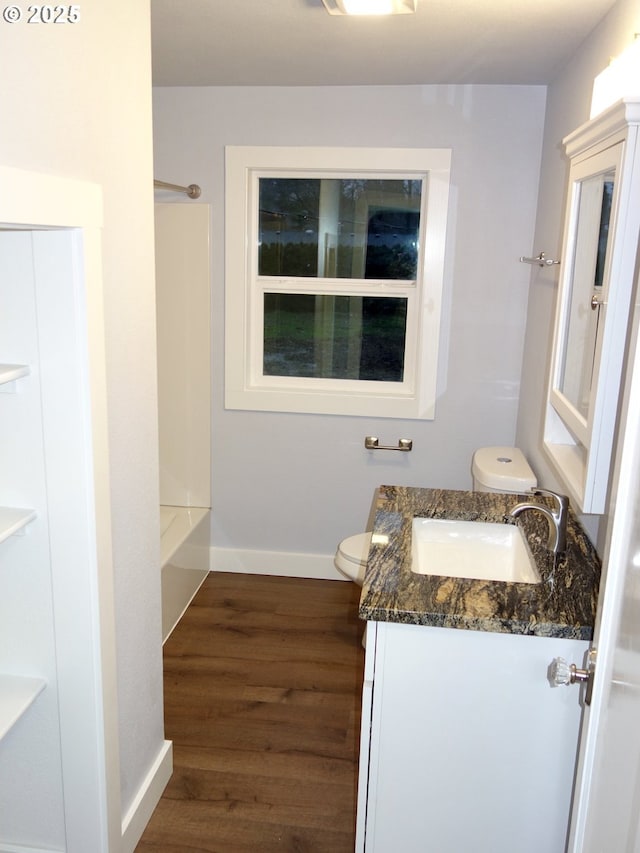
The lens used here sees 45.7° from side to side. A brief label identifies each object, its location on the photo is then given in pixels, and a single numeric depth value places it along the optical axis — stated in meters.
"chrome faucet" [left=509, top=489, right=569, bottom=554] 1.99
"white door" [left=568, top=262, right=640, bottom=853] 1.06
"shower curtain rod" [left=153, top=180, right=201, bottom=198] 3.23
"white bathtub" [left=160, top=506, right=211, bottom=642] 3.29
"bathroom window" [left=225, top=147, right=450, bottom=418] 3.49
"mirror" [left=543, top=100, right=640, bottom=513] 1.54
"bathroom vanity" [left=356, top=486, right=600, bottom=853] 1.67
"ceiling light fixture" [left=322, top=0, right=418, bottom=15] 2.10
